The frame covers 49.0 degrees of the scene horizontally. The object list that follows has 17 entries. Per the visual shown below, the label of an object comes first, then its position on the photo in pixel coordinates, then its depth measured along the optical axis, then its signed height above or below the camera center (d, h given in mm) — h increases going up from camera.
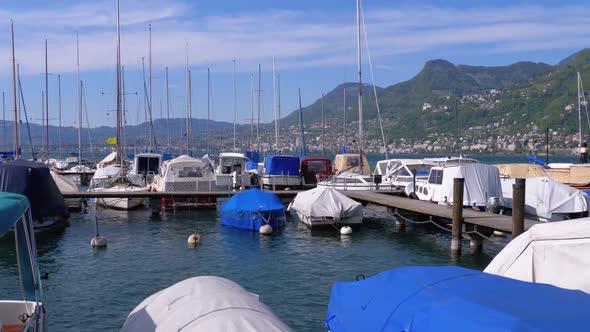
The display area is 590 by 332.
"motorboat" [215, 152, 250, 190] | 46344 -2437
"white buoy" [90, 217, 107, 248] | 26836 -4331
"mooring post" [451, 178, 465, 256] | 24250 -3040
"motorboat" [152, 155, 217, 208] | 38938 -2644
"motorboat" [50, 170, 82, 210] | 38969 -3043
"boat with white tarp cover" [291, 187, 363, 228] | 30859 -3519
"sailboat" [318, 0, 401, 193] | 40188 -2633
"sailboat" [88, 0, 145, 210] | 39688 -3066
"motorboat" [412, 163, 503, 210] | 28516 -2143
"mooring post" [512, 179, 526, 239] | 20734 -2380
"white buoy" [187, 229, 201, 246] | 27552 -4351
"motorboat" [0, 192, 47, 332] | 9781 -2449
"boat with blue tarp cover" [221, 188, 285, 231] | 30547 -3524
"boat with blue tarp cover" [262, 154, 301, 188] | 45969 -2573
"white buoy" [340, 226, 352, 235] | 29741 -4334
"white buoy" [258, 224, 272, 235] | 29594 -4246
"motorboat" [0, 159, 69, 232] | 29266 -2277
